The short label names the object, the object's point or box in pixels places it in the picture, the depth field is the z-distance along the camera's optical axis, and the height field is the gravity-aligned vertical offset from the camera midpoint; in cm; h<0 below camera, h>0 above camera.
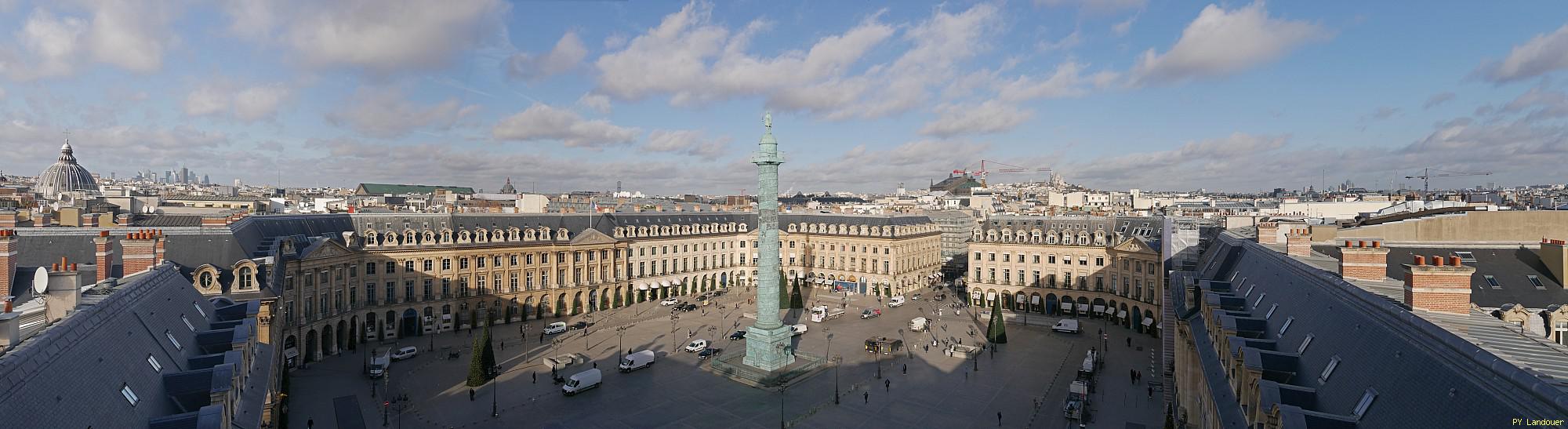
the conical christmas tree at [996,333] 6686 -1252
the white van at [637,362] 5619 -1286
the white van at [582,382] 4984 -1292
